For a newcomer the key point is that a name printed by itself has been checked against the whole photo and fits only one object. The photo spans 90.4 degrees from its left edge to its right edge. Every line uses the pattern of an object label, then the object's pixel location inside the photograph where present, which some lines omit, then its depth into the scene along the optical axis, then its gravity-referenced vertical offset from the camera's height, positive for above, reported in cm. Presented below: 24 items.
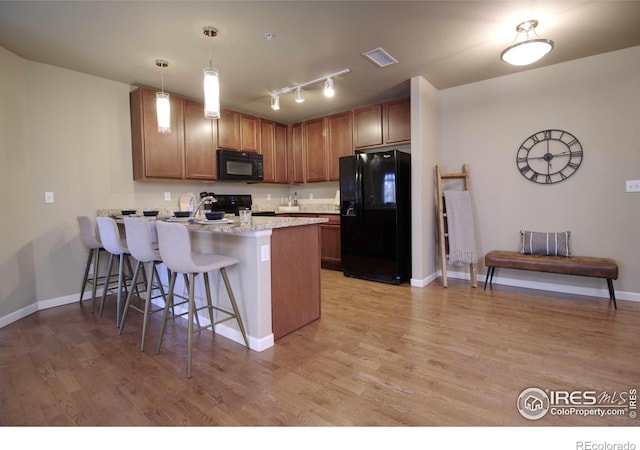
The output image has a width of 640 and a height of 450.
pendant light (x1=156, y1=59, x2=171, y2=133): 297 +99
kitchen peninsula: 220 -43
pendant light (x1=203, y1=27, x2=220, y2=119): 240 +96
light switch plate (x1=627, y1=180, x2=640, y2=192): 309 +20
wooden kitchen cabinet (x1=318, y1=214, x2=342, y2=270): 467 -45
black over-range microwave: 434 +71
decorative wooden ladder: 376 -5
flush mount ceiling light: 241 +124
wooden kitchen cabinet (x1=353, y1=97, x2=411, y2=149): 419 +122
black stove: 471 +20
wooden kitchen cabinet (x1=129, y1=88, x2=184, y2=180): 360 +91
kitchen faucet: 268 +10
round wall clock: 338 +57
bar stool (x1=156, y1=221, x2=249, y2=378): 196 -30
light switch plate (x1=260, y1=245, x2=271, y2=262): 218 -26
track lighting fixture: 340 +153
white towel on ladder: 381 -17
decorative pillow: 337 -38
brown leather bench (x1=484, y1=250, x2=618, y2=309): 298 -57
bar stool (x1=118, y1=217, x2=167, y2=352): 228 -21
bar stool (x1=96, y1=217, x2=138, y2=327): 272 -20
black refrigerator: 382 -4
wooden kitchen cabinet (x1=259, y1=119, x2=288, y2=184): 506 +107
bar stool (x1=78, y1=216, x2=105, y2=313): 310 -22
